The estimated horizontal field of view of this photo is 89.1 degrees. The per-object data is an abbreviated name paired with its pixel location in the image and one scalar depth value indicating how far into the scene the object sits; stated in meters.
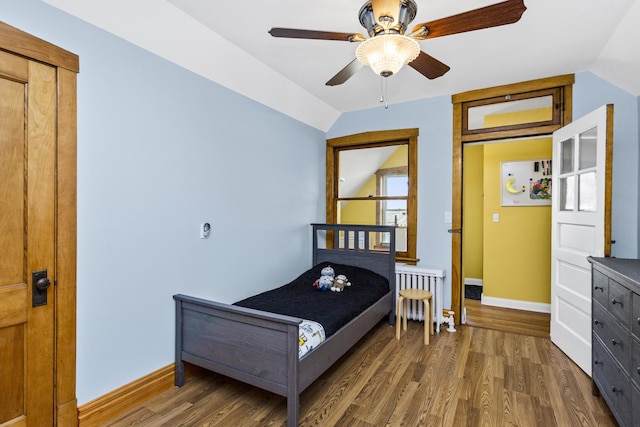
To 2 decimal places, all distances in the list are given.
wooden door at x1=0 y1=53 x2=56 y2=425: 1.51
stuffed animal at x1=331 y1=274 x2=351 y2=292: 2.97
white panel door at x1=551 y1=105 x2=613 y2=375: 2.19
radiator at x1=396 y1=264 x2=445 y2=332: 3.28
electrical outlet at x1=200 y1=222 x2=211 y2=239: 2.41
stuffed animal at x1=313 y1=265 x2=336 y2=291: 3.01
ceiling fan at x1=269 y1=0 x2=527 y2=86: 1.39
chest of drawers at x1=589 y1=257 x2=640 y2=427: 1.50
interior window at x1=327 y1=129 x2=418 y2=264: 3.61
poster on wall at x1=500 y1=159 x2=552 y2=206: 3.78
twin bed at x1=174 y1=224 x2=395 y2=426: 1.78
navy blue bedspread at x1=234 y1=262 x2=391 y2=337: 2.31
